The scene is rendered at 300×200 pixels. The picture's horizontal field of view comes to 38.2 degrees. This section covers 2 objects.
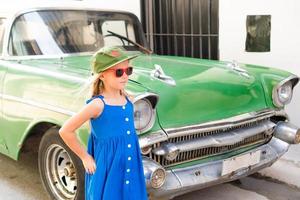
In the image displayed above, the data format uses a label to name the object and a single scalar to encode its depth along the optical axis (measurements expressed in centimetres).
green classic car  281
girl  216
